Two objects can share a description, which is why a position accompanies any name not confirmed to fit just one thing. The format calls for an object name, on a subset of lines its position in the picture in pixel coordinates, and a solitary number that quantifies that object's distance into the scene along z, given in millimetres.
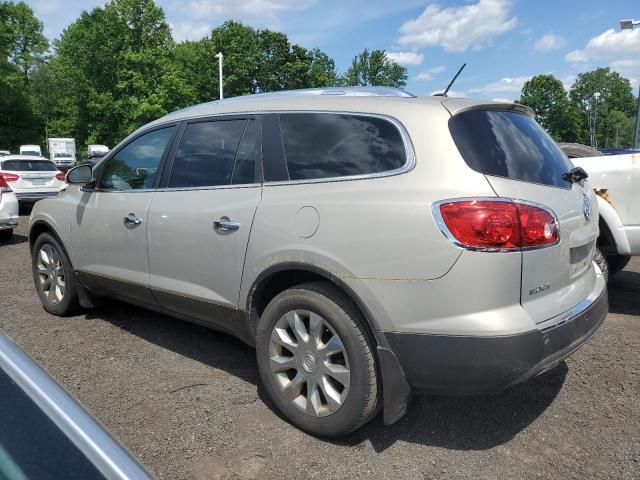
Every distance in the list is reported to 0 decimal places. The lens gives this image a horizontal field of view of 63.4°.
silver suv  2297
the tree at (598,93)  100250
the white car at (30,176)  12859
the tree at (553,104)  87875
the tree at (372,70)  74250
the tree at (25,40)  53906
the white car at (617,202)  4641
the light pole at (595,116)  95350
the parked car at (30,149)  40216
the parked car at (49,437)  1038
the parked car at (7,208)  8836
